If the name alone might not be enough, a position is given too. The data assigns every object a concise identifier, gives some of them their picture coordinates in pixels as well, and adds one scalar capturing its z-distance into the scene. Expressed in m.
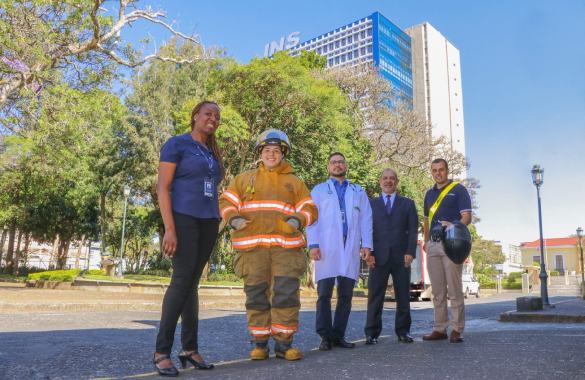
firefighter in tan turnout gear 3.90
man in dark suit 5.35
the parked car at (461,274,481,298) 27.68
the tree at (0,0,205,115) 13.57
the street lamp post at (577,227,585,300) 27.83
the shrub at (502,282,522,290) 48.74
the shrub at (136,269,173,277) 32.62
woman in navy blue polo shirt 3.42
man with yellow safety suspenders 5.39
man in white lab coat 4.88
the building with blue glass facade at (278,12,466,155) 108.00
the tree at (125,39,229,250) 30.45
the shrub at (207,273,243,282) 26.84
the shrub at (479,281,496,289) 51.28
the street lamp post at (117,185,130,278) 25.78
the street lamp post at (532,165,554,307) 17.05
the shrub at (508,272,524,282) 59.08
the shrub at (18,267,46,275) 39.74
